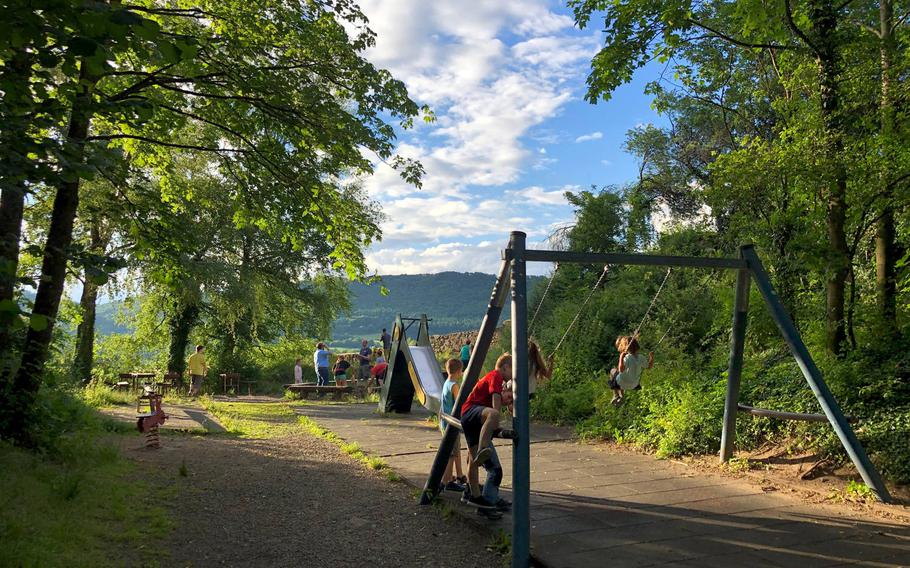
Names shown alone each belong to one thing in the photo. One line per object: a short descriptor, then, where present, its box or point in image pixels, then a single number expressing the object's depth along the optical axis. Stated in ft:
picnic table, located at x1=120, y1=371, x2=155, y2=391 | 66.74
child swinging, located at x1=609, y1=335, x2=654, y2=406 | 33.06
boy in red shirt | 18.38
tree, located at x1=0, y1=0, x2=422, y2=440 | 24.09
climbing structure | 45.95
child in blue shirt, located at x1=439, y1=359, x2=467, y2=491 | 22.09
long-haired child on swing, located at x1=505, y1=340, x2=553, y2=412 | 22.63
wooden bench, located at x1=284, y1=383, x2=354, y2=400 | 64.73
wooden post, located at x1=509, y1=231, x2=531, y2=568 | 14.93
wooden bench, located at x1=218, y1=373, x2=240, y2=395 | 80.45
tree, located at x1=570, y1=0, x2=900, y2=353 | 25.79
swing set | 15.64
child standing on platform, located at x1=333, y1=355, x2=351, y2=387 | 71.92
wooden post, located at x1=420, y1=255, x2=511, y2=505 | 18.86
